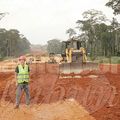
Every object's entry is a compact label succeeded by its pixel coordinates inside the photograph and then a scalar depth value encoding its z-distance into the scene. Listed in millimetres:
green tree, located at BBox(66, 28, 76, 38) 48545
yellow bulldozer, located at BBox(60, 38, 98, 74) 11573
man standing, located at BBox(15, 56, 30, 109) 5940
